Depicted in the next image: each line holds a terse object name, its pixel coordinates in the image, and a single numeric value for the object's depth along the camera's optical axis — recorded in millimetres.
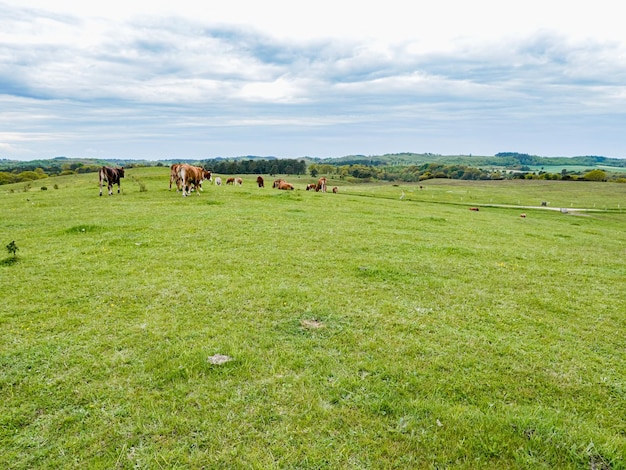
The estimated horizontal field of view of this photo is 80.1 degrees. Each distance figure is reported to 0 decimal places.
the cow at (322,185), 48469
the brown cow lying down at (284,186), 44000
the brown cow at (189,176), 27625
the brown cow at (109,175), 27969
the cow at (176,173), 30362
